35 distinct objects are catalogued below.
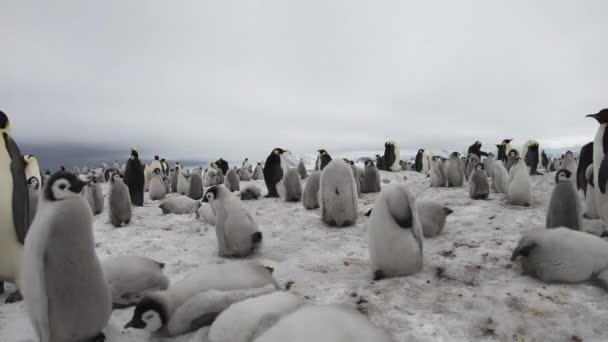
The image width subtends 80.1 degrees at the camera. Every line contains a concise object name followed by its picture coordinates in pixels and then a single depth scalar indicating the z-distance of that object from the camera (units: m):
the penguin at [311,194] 8.17
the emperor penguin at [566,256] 3.19
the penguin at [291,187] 9.58
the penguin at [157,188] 12.14
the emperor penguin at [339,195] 6.33
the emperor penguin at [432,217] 5.38
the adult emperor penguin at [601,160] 5.35
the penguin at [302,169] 17.89
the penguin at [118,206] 7.19
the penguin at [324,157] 13.21
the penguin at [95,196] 8.91
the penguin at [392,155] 20.34
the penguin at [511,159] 10.32
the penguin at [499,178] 9.65
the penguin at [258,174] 23.27
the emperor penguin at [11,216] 3.45
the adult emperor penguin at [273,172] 11.05
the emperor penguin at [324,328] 1.23
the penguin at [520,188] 7.51
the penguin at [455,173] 11.70
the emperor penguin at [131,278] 3.22
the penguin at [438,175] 11.82
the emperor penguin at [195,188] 11.75
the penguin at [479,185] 8.58
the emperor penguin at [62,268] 2.30
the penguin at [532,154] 15.63
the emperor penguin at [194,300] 2.63
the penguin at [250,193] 10.59
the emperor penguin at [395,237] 3.68
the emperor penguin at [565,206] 4.66
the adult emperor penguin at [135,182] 10.47
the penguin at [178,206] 8.66
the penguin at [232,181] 13.89
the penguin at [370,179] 11.09
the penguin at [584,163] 7.05
